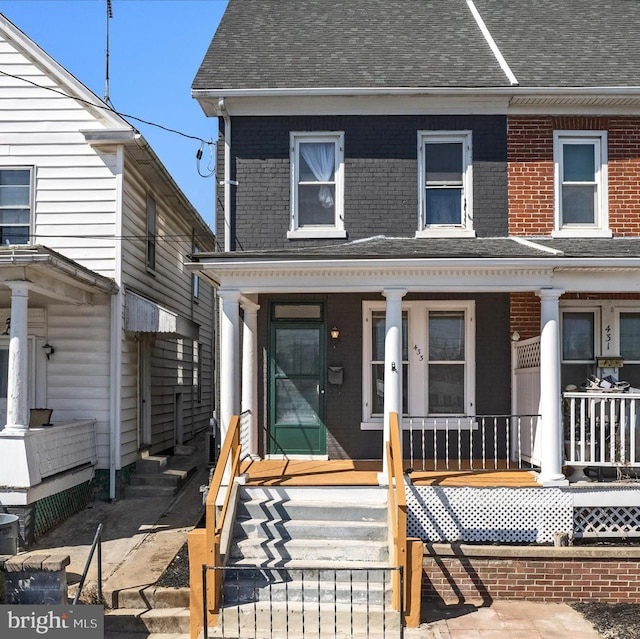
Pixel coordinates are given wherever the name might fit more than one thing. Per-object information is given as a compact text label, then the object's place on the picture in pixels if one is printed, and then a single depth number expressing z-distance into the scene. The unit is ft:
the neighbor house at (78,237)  38.45
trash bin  25.98
